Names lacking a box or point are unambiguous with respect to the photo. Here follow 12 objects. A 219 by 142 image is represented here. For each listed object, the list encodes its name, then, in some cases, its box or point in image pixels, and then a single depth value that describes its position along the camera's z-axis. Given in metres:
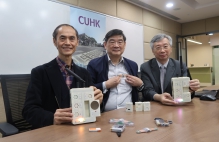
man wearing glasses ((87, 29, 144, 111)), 1.66
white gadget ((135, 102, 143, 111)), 1.24
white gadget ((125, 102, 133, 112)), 1.24
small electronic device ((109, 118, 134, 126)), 0.92
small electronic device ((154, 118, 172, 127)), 0.89
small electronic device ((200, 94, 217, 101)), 1.58
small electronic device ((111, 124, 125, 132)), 0.81
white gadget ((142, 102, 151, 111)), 1.23
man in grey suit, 1.73
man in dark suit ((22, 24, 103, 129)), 1.04
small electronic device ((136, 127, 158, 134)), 0.80
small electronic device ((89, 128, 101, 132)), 0.83
